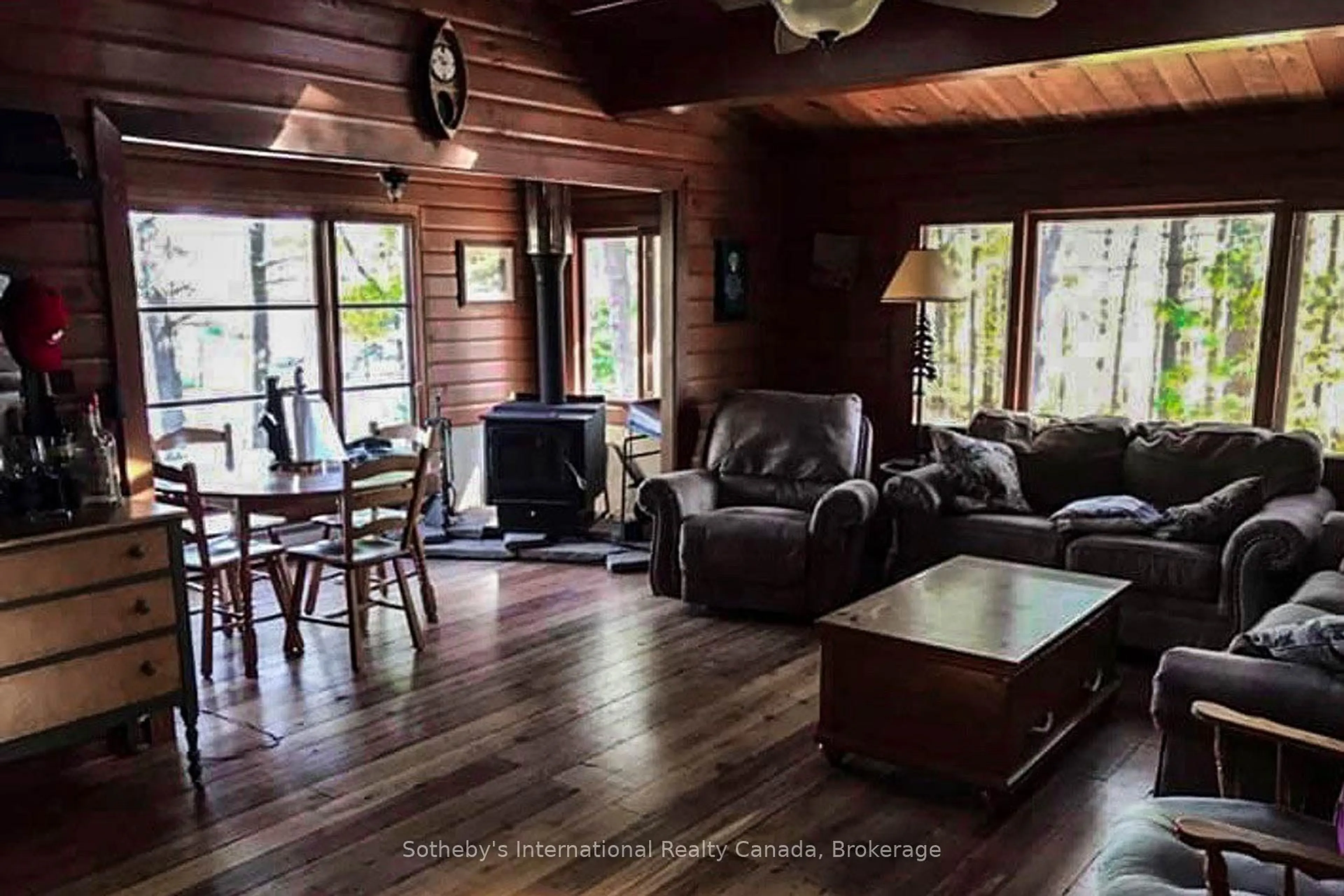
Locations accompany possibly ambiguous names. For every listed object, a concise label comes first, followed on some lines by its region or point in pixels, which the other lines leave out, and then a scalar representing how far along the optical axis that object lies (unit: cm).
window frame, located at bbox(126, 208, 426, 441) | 604
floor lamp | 508
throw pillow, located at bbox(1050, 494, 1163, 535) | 437
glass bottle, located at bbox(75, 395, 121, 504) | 324
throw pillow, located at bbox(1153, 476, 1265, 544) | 416
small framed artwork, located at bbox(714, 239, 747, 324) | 602
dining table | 403
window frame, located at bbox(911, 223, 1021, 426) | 557
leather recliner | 470
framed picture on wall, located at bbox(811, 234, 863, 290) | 609
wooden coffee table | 301
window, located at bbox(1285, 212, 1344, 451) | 473
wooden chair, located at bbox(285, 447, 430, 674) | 418
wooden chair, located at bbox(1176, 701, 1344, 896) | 167
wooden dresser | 280
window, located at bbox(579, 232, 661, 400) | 711
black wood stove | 618
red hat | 308
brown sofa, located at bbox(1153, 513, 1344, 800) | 247
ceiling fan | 224
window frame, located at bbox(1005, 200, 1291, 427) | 484
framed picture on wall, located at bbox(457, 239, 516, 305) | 703
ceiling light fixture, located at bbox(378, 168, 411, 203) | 605
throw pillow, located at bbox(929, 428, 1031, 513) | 483
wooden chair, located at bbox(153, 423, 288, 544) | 466
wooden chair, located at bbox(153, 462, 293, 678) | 384
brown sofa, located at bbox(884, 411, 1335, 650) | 396
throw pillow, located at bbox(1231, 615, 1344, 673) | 253
